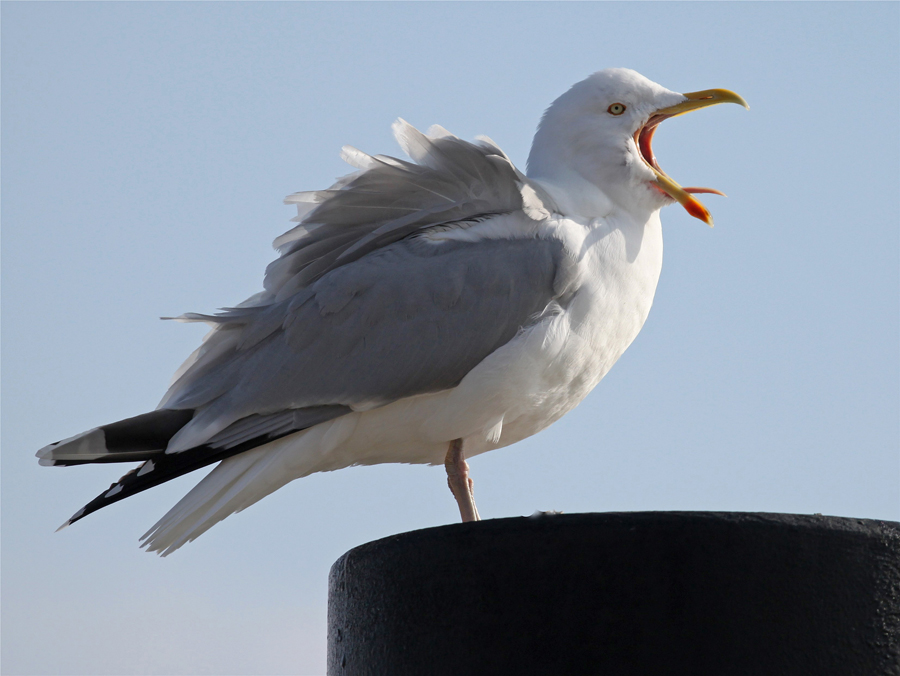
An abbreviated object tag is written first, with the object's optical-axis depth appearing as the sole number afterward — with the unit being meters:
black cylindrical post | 5.74
